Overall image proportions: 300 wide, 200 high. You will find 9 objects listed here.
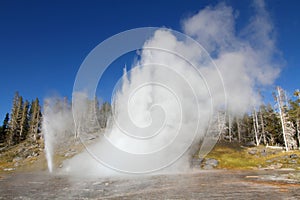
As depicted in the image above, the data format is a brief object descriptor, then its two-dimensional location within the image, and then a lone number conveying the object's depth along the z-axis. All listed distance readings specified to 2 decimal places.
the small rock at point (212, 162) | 47.08
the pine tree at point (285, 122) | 60.32
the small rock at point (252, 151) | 56.97
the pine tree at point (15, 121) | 79.31
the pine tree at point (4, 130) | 84.72
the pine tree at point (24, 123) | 84.79
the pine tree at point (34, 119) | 83.44
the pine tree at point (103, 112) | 85.71
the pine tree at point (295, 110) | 59.52
